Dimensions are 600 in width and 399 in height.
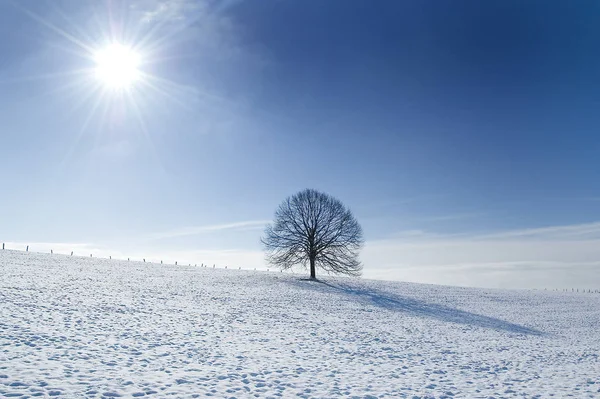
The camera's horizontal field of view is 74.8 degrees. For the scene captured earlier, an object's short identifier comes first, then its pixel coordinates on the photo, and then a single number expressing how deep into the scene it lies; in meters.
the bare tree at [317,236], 49.91
